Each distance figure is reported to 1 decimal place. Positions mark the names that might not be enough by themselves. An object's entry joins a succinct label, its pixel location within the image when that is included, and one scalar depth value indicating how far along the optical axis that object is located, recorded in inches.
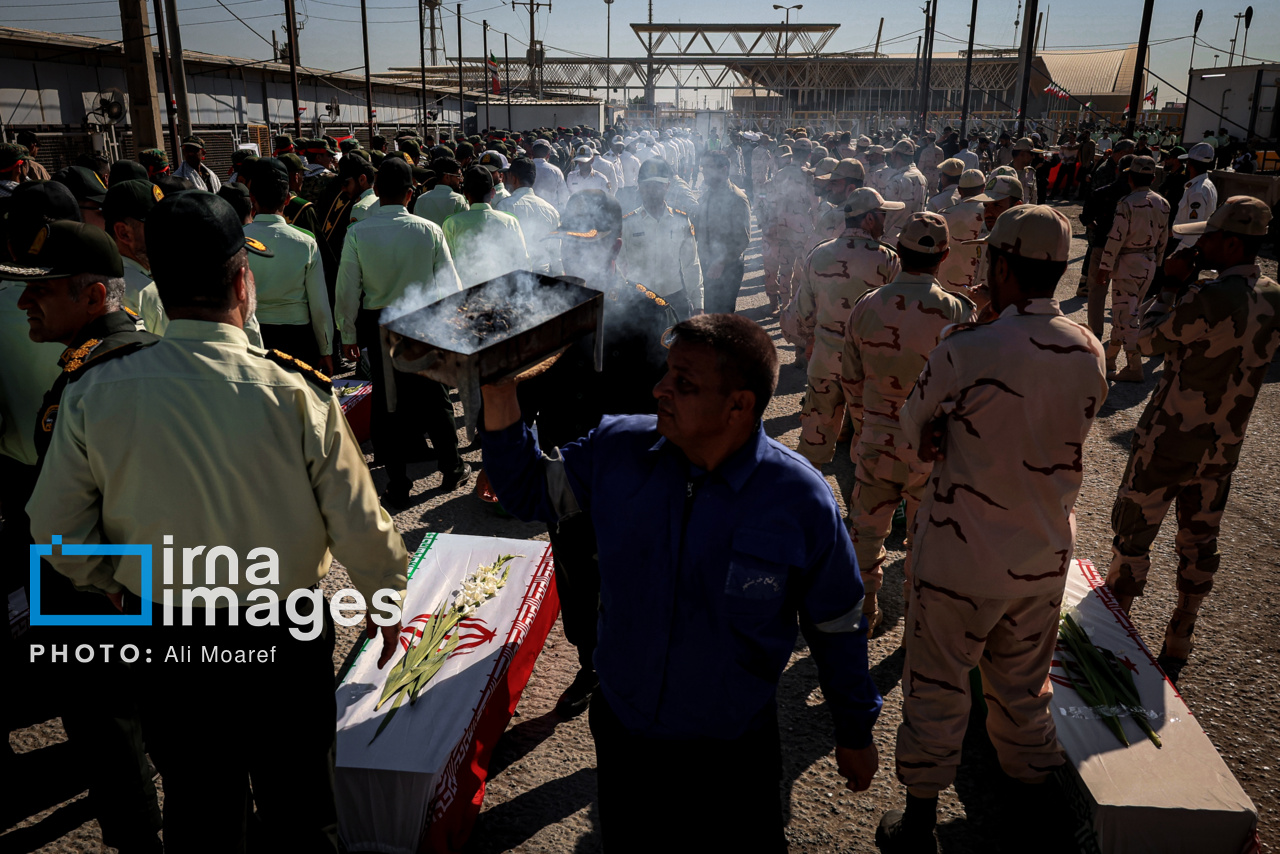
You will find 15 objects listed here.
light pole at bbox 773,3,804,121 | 2347.8
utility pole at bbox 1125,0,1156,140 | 711.8
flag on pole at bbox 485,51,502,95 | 2606.3
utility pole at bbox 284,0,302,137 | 917.8
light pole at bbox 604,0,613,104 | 2653.1
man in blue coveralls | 78.4
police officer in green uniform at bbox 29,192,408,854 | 83.2
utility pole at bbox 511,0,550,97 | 2551.7
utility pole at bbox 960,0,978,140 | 1293.1
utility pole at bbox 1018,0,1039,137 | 1069.8
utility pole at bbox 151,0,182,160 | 658.8
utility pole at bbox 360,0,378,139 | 1064.0
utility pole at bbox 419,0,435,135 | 1333.7
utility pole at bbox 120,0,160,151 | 620.1
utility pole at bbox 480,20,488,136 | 1708.9
